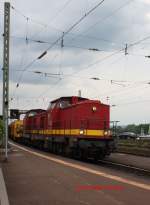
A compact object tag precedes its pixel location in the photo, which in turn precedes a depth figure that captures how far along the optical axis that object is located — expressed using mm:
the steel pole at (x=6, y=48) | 30641
